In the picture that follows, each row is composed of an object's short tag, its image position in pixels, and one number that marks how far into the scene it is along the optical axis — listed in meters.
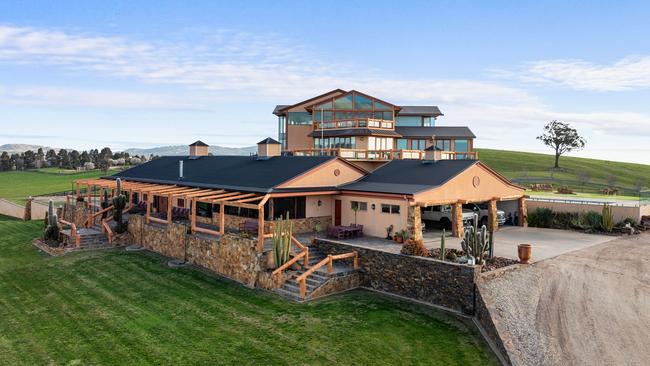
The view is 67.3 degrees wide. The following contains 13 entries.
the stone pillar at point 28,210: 44.03
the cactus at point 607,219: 27.81
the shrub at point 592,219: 28.39
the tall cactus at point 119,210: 29.20
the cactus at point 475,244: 18.55
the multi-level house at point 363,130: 36.50
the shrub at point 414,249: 19.36
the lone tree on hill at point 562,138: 78.94
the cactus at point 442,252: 18.33
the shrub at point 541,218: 30.42
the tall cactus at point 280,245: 20.36
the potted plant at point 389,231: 23.88
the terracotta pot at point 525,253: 19.56
